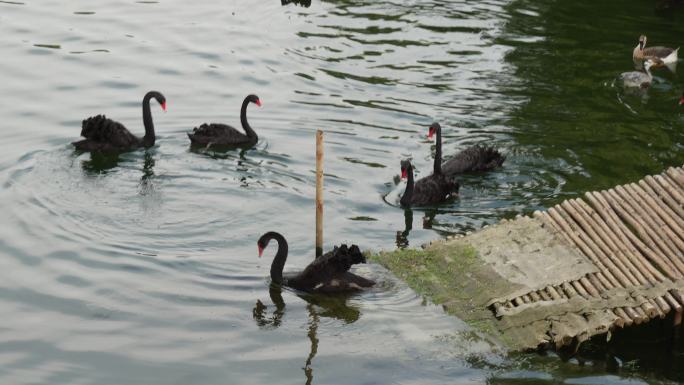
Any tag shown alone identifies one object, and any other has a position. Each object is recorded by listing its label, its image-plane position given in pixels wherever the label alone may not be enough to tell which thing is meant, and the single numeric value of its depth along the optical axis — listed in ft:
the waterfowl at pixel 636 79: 69.74
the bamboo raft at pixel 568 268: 39.99
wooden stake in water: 45.11
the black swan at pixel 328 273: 43.39
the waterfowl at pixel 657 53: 73.67
